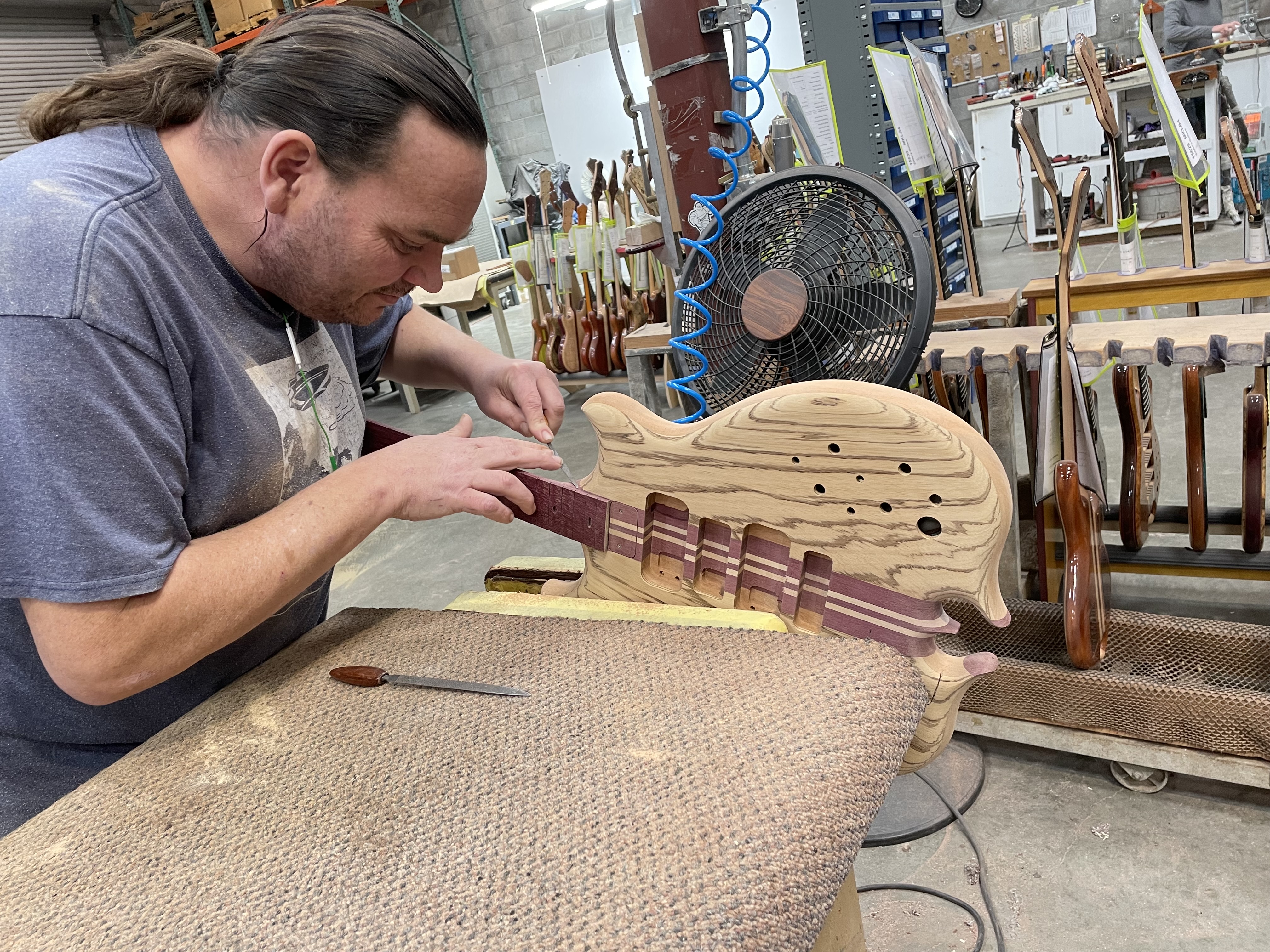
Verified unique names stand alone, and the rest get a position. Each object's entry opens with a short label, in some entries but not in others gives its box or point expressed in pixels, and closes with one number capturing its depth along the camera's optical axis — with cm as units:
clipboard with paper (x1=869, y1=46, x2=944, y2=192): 231
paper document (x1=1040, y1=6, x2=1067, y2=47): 729
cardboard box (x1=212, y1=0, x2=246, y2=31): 695
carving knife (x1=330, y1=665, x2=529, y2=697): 84
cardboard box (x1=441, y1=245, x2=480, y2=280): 539
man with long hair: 70
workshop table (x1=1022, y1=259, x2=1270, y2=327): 184
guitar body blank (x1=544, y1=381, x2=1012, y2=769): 76
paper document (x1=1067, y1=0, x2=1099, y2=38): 713
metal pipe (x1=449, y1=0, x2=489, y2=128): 866
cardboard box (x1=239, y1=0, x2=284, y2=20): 682
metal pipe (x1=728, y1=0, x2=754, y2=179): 145
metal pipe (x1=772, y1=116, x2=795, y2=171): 136
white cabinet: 666
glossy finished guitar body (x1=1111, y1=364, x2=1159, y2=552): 166
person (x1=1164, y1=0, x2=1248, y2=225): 575
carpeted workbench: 57
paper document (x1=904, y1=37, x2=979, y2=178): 249
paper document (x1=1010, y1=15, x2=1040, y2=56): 742
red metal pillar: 149
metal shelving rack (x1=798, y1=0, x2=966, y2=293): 321
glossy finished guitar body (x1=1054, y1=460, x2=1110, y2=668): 130
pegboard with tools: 758
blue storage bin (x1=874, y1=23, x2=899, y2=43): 346
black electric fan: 104
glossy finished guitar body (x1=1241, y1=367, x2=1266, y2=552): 161
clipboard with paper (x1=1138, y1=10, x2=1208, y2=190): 187
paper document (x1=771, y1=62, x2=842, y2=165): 305
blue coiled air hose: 116
